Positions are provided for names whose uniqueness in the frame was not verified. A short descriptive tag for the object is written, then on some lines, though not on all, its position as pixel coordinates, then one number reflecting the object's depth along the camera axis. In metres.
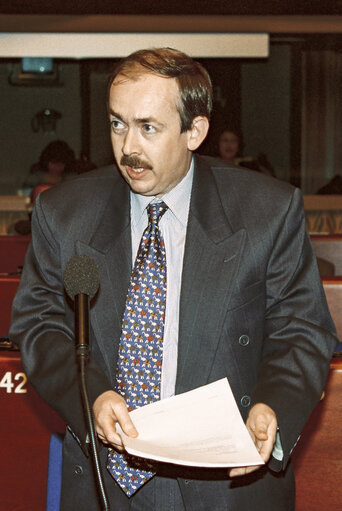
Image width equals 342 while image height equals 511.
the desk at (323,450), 4.05
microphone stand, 2.01
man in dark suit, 2.86
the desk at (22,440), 4.22
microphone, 2.29
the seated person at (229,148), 15.15
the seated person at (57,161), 15.17
